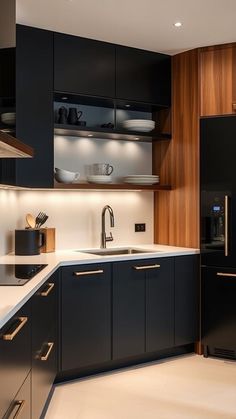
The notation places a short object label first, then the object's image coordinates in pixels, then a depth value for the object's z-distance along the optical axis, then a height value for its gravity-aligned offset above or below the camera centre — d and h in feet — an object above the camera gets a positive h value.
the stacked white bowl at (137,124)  12.18 +2.52
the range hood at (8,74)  7.14 +2.69
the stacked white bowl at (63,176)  11.21 +1.01
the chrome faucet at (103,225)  12.21 -0.26
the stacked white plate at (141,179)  12.41 +1.03
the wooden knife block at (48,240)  11.26 -0.63
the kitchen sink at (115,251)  11.94 -0.99
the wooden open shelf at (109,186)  11.05 +0.77
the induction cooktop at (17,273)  7.14 -1.03
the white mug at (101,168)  12.10 +1.29
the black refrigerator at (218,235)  11.61 -0.50
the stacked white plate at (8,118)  9.17 +2.12
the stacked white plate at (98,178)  11.75 +0.99
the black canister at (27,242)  10.48 -0.63
